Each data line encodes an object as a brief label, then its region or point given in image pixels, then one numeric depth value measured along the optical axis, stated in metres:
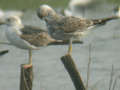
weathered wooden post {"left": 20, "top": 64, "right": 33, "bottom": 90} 10.99
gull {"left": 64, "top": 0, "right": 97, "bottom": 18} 29.70
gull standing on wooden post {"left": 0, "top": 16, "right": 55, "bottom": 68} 12.74
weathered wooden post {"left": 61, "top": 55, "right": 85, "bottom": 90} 10.03
